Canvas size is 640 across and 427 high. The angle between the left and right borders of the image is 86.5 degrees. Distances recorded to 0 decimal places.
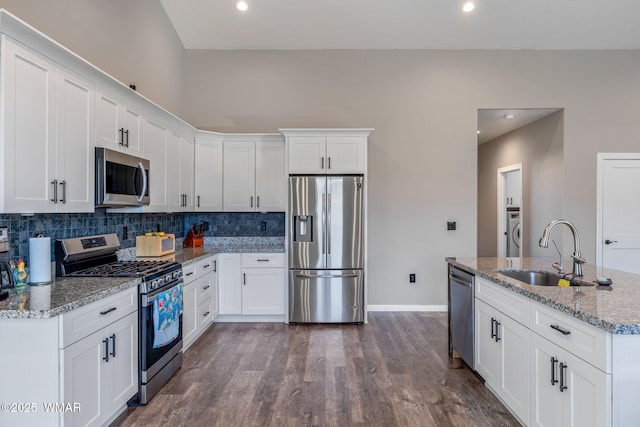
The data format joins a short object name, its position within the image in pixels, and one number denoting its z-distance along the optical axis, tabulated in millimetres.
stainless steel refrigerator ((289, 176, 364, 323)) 4008
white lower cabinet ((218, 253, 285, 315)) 4055
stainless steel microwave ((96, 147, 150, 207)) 2438
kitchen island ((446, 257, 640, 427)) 1391
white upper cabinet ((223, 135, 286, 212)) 4340
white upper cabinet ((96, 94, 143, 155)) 2504
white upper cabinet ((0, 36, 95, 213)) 1764
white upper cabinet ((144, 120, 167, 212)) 3185
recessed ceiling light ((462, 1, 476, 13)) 3906
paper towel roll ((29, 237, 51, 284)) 2066
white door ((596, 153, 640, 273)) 4578
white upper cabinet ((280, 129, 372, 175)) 4051
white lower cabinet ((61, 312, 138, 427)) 1733
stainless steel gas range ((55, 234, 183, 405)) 2354
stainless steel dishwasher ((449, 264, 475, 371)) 2727
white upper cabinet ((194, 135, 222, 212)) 4254
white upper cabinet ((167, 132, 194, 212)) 3623
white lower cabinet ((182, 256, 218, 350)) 3168
